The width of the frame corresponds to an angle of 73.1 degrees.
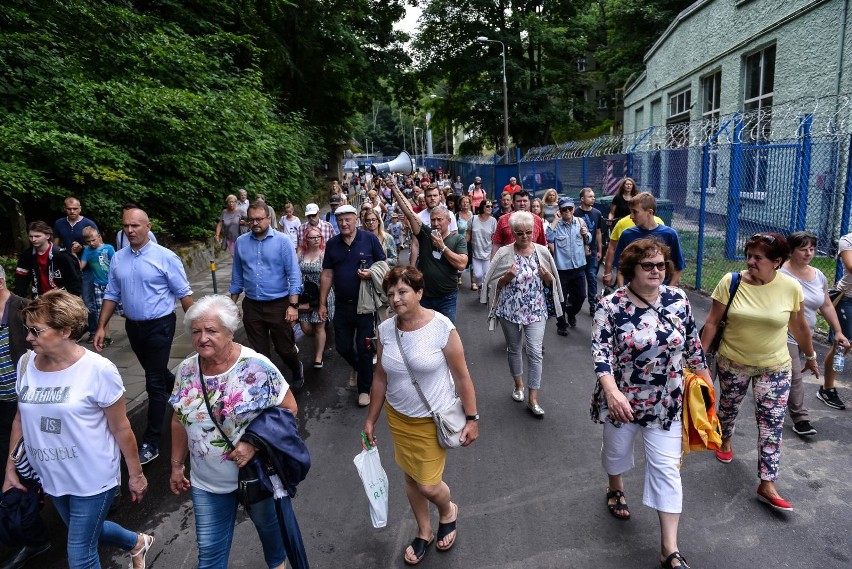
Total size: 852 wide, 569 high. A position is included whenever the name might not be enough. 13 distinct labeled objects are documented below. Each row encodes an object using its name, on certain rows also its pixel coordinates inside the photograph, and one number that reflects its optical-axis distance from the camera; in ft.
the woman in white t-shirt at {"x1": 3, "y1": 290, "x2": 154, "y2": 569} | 8.80
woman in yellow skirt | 10.23
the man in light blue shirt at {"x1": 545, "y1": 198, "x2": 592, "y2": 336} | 24.12
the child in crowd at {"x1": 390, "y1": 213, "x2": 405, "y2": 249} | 34.58
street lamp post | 90.53
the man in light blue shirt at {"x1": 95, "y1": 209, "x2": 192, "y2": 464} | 14.79
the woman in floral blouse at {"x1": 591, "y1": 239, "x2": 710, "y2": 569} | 10.08
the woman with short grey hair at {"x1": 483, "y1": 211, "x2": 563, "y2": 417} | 16.71
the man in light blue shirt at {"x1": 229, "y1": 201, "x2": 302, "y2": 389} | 17.94
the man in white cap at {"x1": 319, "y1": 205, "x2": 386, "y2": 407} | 18.04
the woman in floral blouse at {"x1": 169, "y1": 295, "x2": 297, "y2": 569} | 8.59
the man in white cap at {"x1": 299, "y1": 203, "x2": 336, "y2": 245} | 23.80
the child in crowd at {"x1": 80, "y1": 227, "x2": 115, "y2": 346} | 24.66
